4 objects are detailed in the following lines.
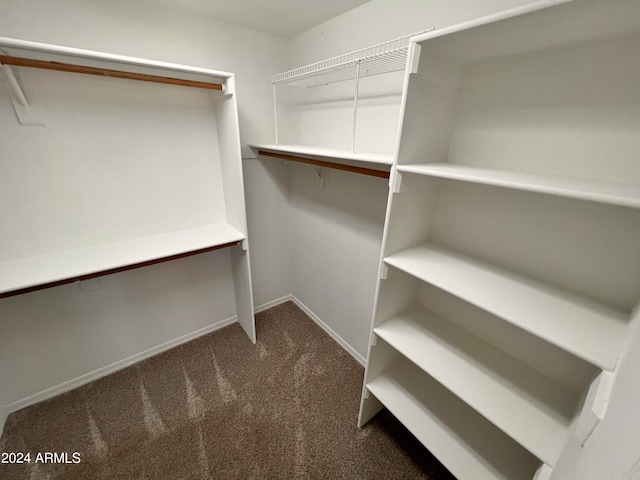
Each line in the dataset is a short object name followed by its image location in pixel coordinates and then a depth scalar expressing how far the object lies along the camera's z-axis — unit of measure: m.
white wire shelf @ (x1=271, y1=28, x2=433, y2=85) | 1.11
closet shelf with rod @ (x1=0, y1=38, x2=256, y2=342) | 1.27
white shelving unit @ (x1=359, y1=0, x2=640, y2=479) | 0.71
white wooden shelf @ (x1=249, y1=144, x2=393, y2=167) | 1.07
